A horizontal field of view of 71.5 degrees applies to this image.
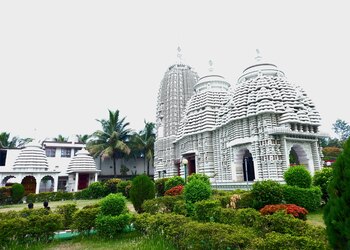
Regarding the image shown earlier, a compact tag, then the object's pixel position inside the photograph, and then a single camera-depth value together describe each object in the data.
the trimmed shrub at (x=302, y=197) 12.47
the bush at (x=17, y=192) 25.16
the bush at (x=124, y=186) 25.54
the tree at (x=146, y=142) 44.00
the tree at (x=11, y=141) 43.25
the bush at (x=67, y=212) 10.58
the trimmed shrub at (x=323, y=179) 14.04
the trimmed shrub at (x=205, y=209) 8.87
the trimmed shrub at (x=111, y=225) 9.12
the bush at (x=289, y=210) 8.77
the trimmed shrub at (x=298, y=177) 13.16
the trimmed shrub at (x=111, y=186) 29.19
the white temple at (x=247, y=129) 22.62
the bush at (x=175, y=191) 16.87
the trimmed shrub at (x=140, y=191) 14.02
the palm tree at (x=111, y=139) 39.47
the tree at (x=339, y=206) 3.37
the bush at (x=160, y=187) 22.96
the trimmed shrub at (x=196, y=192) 11.05
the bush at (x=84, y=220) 9.58
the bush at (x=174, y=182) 20.45
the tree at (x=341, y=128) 77.19
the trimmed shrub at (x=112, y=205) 9.62
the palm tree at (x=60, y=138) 49.72
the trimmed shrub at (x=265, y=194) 11.34
